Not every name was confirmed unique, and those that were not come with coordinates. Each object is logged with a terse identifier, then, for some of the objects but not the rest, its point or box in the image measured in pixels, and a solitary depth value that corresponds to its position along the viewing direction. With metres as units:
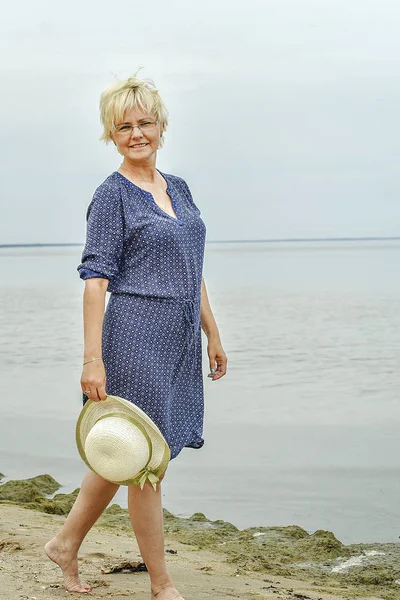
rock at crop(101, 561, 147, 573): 3.99
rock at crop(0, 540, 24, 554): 4.21
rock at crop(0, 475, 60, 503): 6.07
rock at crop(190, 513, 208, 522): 5.80
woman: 3.36
